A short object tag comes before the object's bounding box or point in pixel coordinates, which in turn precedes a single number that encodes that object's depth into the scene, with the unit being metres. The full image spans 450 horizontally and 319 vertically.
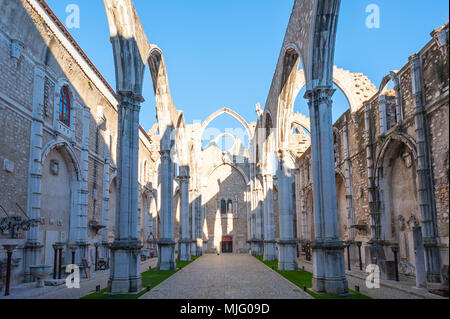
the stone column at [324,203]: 9.84
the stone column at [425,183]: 11.30
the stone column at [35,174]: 13.16
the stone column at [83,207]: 17.75
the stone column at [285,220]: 16.95
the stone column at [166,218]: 17.45
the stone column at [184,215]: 25.08
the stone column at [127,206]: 10.38
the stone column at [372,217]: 15.77
